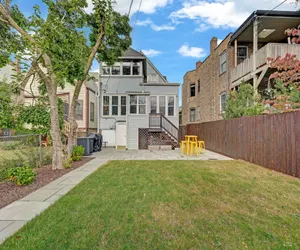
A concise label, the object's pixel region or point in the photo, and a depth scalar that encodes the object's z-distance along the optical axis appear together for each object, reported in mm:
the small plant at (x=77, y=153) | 8281
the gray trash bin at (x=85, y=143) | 10258
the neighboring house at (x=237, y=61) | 10070
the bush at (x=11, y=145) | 6905
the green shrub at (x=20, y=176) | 4758
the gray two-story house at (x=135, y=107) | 13102
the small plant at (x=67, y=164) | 6879
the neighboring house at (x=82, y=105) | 14695
